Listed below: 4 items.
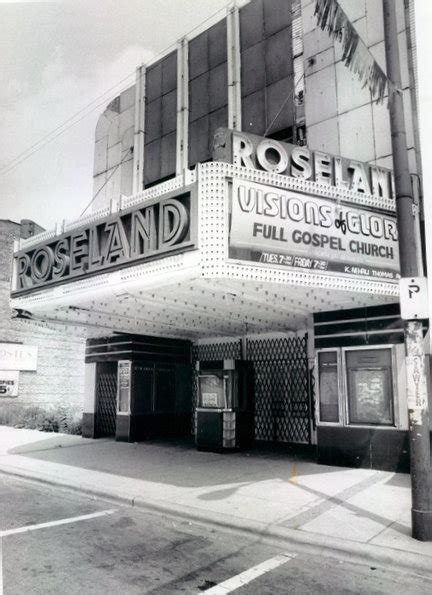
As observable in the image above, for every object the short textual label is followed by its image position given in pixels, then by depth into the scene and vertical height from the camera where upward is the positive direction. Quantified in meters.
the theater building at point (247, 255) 7.85 +2.13
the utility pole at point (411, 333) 5.57 +0.55
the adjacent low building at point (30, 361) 23.12 +1.05
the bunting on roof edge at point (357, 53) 6.14 +4.07
